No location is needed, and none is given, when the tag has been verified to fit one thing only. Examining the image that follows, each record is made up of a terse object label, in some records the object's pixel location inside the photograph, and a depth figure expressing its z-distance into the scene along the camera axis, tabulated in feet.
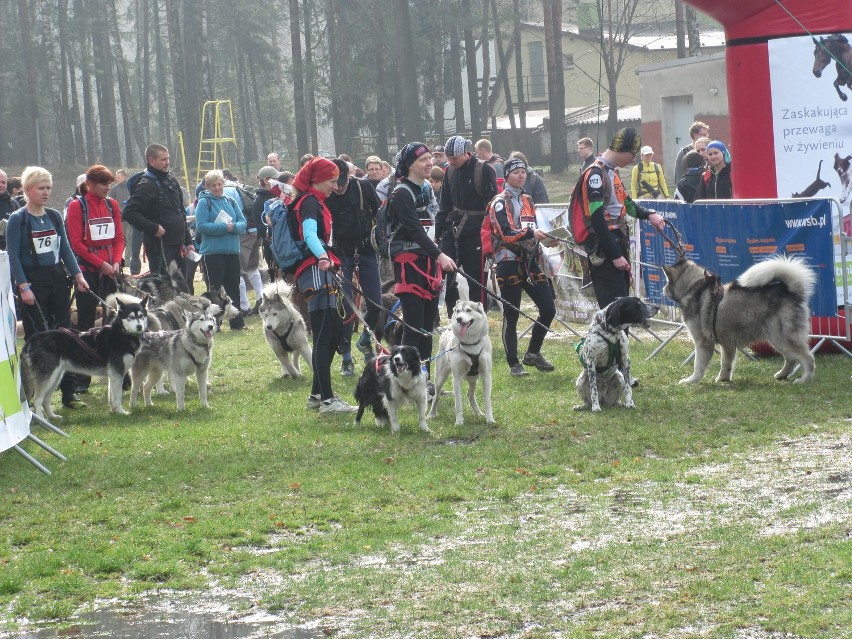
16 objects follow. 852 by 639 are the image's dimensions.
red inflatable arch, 64.90
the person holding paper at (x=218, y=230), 86.58
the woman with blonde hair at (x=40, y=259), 58.08
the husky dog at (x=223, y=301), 82.07
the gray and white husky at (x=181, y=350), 61.93
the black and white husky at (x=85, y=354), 57.21
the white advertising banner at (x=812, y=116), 64.95
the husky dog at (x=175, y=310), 66.13
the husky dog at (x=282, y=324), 68.59
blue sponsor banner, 61.87
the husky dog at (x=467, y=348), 51.13
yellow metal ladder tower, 247.17
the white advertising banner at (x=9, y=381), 46.11
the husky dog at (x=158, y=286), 75.72
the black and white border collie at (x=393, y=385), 49.96
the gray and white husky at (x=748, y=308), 56.95
